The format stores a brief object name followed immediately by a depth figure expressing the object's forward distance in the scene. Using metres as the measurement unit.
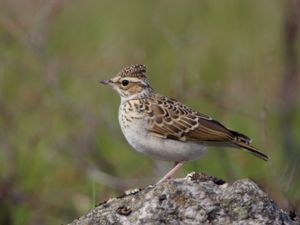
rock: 11.94
